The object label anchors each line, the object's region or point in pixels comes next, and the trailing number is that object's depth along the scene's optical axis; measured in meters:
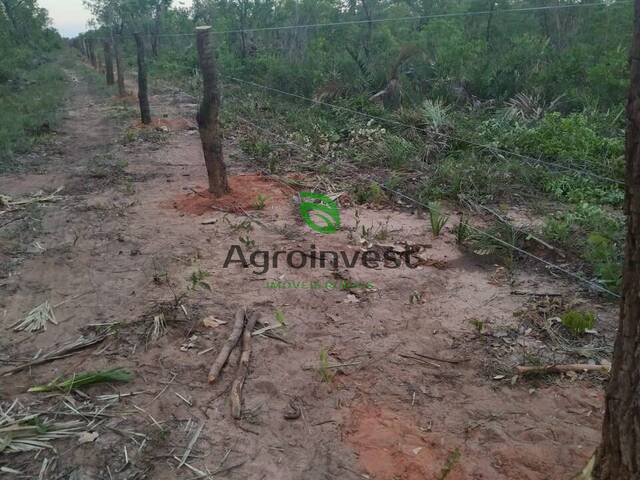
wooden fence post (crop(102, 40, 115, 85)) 15.57
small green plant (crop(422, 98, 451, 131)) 7.86
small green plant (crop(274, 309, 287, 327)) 3.69
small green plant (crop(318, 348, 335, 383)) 3.12
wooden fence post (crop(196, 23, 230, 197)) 5.73
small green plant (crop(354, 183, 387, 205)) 6.20
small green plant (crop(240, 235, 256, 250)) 4.90
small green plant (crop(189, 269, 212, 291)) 4.16
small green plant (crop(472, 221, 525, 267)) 4.81
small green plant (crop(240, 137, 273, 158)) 7.93
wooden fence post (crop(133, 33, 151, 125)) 9.86
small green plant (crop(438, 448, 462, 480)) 2.35
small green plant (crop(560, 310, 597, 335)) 3.49
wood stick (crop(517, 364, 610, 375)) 3.11
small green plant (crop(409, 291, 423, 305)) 4.03
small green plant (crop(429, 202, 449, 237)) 5.22
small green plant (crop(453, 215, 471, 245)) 5.04
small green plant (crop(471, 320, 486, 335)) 3.59
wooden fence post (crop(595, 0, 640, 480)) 1.54
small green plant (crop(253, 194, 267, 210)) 5.84
